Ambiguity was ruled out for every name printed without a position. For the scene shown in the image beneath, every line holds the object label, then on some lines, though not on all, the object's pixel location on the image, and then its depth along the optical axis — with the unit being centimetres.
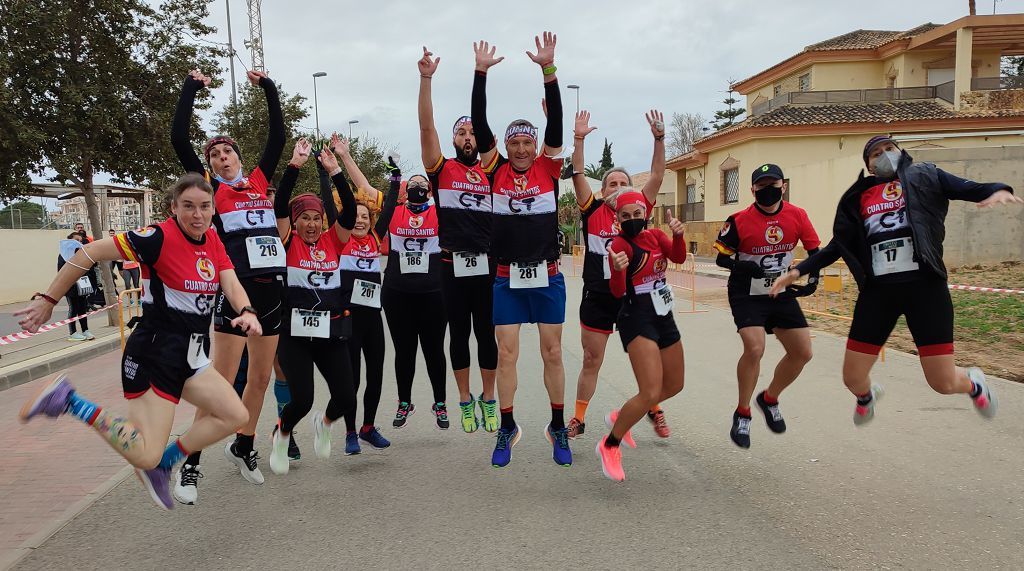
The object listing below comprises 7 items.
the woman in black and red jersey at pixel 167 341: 386
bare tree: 7875
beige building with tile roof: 2748
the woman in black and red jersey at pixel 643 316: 477
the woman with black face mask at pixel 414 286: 589
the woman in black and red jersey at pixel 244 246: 489
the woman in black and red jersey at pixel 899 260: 464
